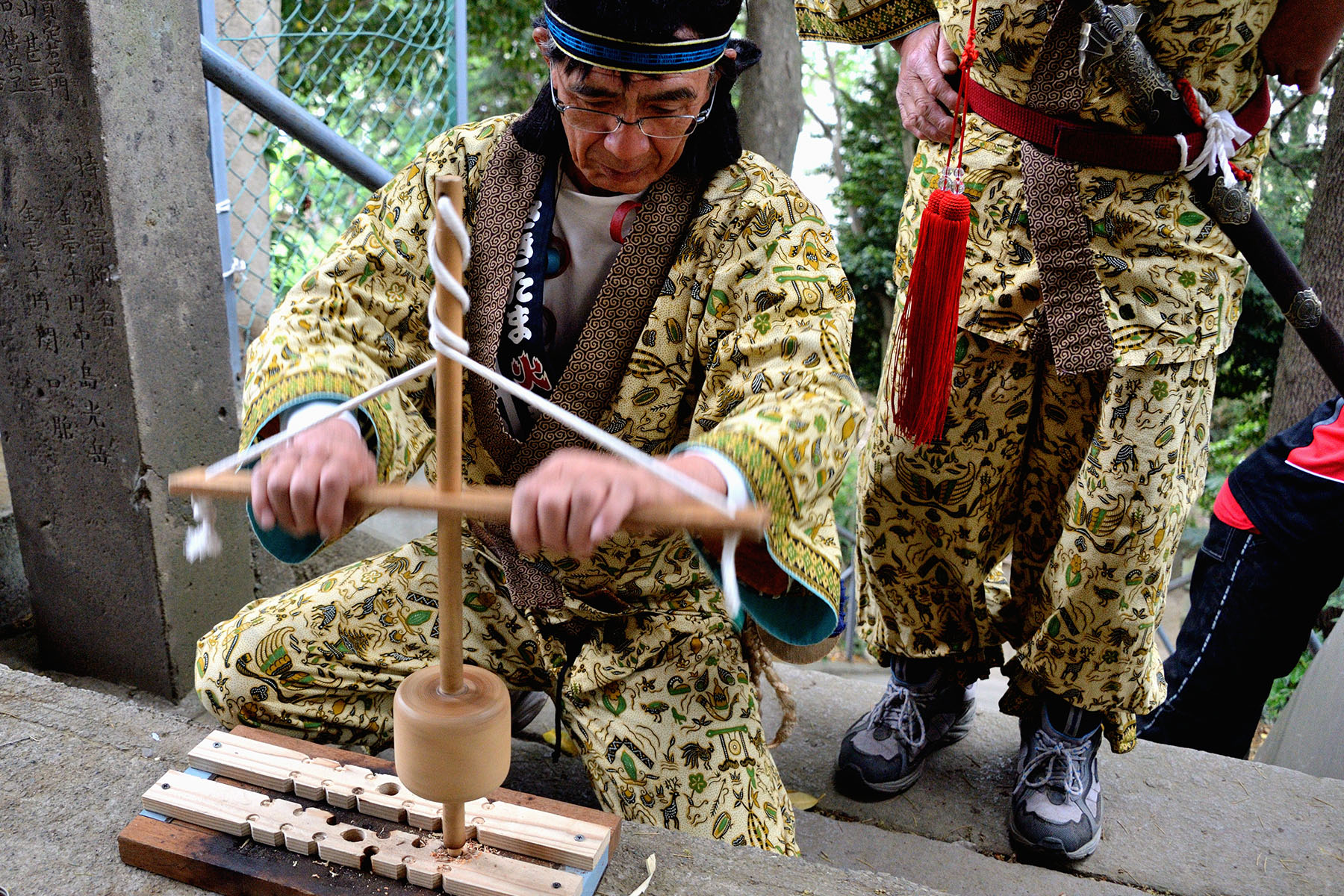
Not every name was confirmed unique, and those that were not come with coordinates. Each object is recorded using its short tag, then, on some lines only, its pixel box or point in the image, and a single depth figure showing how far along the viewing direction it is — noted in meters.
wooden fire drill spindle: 1.14
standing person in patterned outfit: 1.89
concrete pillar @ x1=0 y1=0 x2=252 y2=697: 2.02
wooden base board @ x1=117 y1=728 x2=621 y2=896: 1.41
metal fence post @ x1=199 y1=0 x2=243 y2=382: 2.65
